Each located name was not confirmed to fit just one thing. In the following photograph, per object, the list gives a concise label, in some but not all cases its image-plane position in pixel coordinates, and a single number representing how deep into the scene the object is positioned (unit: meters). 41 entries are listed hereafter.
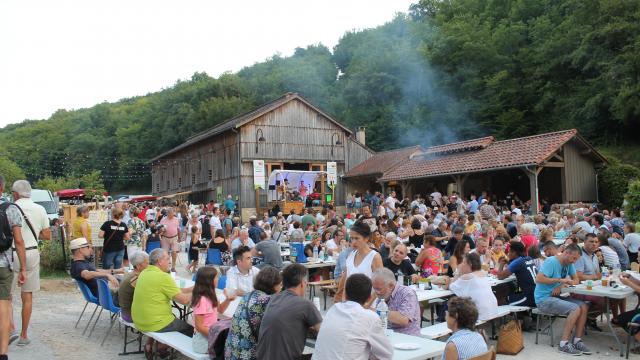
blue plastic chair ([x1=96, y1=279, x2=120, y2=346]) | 7.05
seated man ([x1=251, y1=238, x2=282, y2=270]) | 8.29
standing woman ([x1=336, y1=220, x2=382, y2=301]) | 5.79
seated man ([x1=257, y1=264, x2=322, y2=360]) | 3.94
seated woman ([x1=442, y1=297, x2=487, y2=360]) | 3.79
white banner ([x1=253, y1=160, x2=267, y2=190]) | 29.66
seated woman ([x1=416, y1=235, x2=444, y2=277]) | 8.20
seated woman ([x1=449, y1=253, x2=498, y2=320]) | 6.02
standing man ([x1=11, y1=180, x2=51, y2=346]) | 6.33
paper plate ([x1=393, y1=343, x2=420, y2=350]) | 4.50
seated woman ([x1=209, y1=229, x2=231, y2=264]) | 11.48
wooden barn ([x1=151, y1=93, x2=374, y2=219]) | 29.80
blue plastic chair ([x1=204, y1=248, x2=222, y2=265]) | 11.38
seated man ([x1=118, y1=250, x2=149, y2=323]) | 6.46
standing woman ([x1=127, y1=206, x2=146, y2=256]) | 11.65
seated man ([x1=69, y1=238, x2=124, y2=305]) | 7.60
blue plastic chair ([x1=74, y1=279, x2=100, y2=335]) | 7.64
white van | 21.05
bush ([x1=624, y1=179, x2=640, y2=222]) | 15.98
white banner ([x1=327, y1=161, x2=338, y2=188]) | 31.41
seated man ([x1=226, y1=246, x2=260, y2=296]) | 6.56
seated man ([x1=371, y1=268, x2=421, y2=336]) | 4.95
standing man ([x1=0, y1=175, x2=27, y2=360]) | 5.49
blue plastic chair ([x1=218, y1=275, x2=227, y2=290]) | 7.86
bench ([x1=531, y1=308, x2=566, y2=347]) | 6.97
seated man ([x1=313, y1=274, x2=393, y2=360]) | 3.75
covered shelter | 20.72
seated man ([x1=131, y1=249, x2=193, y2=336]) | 5.80
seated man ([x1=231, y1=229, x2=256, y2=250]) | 10.56
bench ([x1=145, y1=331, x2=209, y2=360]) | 5.03
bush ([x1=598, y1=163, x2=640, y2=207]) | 22.30
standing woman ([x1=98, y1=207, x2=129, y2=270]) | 10.07
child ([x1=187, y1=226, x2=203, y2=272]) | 12.76
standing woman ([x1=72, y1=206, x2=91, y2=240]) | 11.06
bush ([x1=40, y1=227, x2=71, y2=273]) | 13.21
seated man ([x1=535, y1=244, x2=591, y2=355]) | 6.70
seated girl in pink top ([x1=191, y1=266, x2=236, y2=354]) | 5.16
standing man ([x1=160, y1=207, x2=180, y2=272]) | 12.95
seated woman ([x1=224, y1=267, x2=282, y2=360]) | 4.33
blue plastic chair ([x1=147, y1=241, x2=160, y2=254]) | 12.50
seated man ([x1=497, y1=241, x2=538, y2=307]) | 7.35
